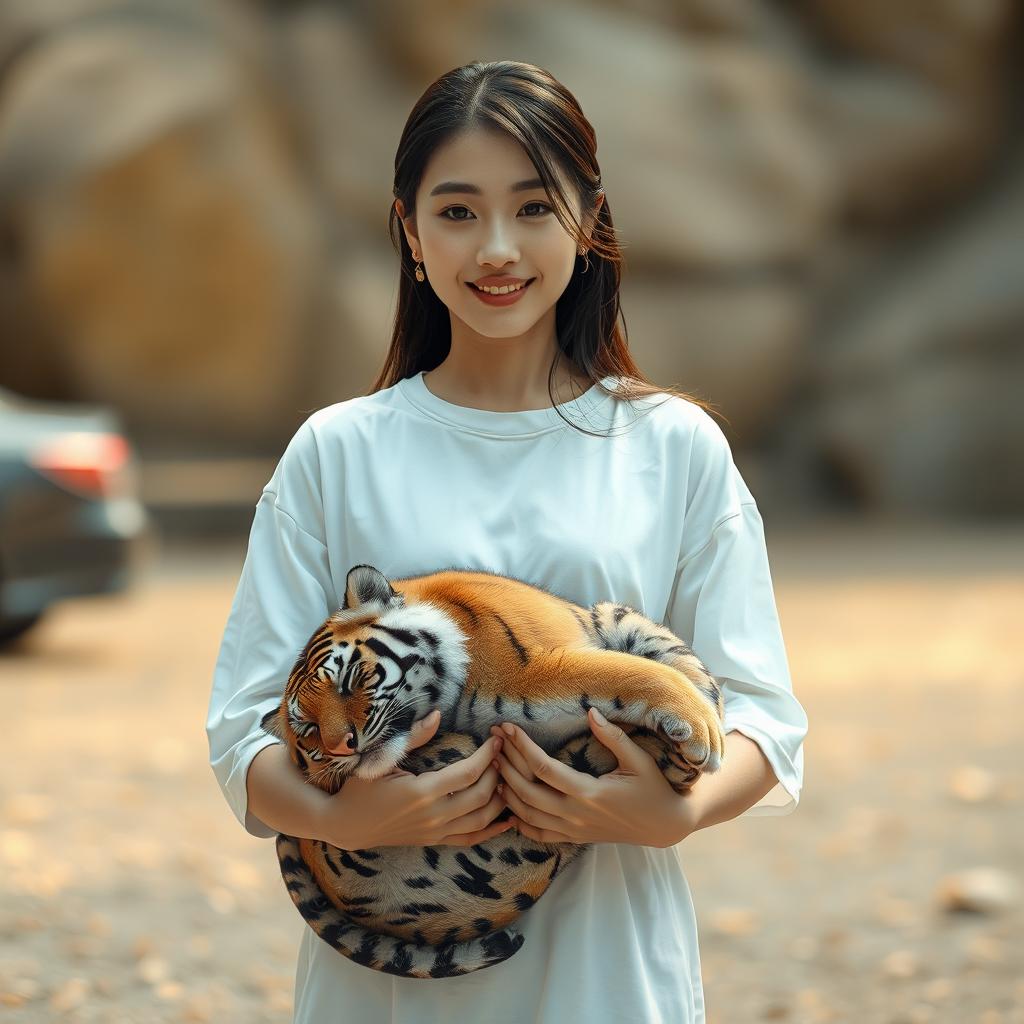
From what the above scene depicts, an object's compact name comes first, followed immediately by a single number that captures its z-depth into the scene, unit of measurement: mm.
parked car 7363
